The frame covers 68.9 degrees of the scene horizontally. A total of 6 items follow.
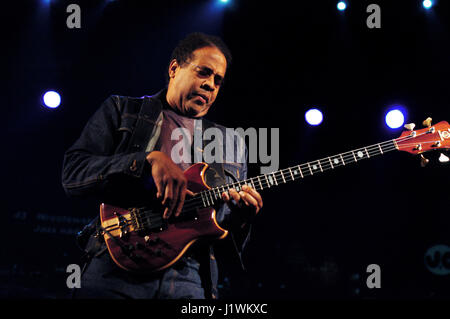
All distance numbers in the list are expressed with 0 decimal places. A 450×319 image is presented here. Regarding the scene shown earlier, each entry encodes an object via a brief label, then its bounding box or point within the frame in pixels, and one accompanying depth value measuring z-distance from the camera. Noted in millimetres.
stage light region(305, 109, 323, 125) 5973
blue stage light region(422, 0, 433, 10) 5129
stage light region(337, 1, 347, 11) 5361
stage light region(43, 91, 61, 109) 5551
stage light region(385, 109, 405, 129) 5574
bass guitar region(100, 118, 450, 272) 2020
